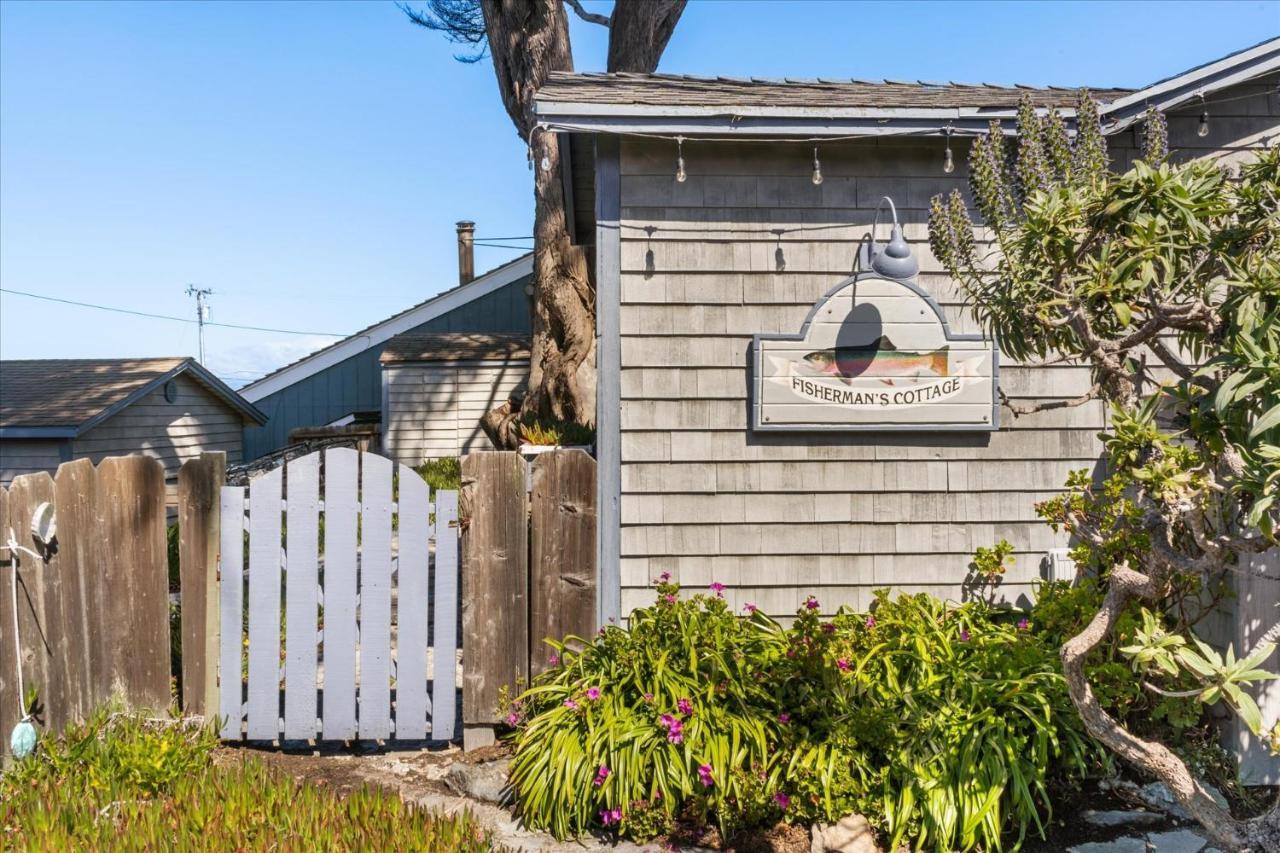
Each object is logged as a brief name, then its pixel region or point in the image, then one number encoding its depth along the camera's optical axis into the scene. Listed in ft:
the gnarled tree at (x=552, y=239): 38.99
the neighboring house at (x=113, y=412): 45.62
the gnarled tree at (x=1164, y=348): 8.46
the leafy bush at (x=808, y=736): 12.39
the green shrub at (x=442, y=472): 40.60
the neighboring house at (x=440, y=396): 49.70
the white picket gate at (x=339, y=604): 14.98
